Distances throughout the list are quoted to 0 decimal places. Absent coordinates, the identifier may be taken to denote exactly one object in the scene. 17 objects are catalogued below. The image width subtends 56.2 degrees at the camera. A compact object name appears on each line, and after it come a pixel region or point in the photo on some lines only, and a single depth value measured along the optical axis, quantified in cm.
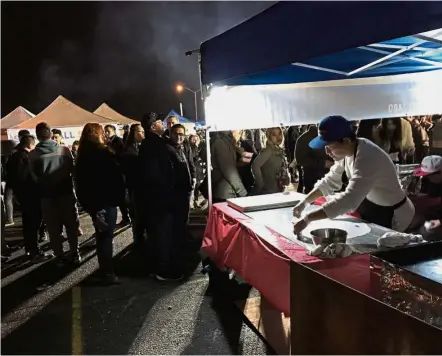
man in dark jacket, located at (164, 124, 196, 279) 408
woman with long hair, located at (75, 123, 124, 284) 396
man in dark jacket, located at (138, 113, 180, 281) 401
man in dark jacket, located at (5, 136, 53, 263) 498
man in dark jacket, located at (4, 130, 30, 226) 715
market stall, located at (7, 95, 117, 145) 1045
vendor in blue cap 246
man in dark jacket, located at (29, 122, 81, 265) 439
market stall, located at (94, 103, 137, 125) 1528
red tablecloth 166
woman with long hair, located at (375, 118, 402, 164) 544
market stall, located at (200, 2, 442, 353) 171
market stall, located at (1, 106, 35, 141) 1311
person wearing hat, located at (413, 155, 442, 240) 290
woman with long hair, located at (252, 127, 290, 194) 452
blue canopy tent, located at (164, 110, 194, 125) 1681
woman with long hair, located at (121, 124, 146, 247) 475
